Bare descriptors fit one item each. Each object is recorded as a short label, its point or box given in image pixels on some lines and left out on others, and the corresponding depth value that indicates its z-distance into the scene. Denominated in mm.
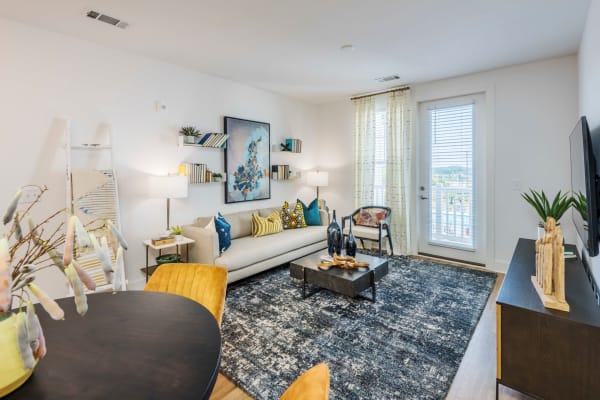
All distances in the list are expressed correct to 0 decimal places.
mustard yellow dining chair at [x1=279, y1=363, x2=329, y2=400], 785
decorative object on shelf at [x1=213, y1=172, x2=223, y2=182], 4113
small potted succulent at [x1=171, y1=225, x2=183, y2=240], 3448
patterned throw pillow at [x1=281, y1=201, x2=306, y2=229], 4758
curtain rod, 4680
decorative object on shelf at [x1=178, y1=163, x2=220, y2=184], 3760
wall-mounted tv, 1575
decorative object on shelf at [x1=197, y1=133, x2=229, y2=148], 3951
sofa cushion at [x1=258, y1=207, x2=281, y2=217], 4593
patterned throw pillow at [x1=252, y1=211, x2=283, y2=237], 4273
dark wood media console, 1511
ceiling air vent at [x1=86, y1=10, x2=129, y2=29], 2529
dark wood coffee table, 2803
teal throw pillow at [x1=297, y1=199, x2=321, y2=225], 4965
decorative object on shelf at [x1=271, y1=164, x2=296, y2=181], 5035
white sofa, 3312
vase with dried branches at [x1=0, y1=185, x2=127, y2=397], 729
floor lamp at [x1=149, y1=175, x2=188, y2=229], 3297
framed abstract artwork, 4371
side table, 3230
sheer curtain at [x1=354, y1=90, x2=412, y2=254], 4727
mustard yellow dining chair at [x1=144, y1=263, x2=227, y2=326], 1609
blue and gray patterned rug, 1946
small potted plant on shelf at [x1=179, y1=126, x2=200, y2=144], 3742
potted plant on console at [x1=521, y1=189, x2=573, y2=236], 2561
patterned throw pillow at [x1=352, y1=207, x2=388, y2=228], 4812
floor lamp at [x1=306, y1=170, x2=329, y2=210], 5406
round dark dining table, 812
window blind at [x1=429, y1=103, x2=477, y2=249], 4301
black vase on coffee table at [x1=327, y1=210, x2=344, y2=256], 3359
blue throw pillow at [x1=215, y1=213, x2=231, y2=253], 3497
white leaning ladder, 2865
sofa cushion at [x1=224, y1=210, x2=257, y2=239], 4145
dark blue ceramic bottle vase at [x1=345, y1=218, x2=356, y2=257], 3346
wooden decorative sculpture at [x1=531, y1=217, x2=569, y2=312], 1641
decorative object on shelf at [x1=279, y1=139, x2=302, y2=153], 5186
